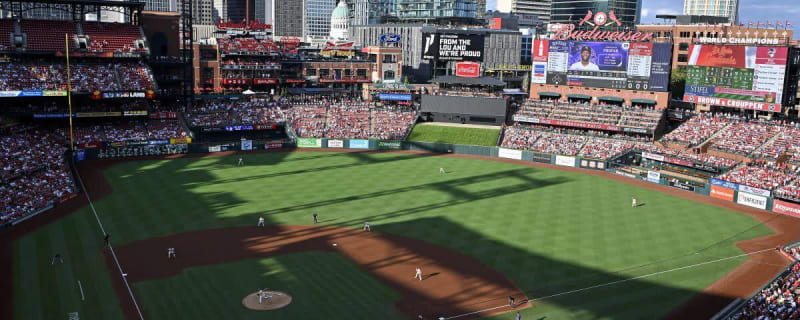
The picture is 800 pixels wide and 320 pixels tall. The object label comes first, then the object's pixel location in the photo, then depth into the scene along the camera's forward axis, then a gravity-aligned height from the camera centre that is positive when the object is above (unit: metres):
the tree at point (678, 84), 108.44 -0.80
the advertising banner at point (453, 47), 100.19 +4.13
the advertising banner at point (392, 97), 99.06 -3.85
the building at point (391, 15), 188.62 +16.65
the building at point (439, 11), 162.88 +15.88
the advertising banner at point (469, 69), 97.44 +0.71
